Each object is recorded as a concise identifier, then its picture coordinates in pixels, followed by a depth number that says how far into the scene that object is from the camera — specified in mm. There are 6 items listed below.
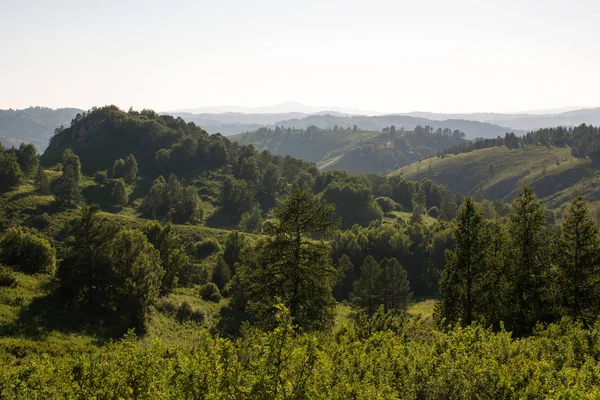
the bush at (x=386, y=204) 169375
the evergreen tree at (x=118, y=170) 145375
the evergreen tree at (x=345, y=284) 87250
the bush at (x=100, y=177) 136762
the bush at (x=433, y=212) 174625
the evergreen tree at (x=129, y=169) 145262
